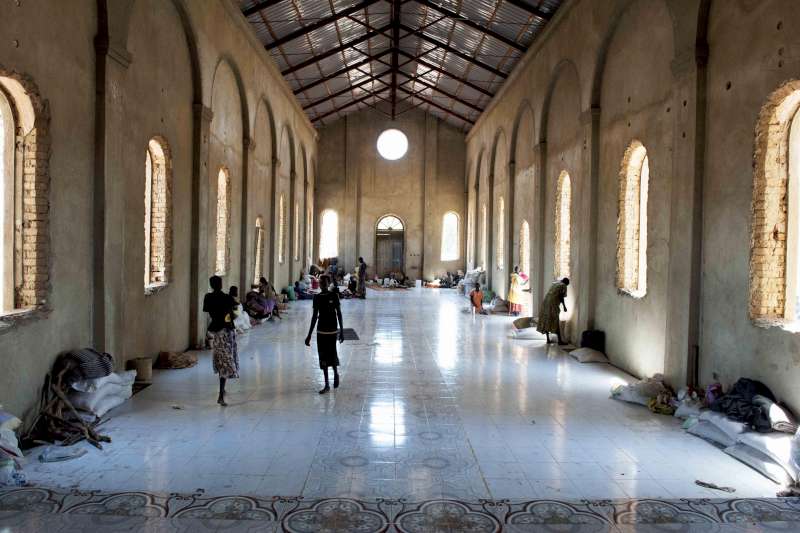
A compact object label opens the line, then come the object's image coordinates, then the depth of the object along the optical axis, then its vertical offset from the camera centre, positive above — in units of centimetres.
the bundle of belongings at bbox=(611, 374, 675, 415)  807 -188
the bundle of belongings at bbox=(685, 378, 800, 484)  568 -176
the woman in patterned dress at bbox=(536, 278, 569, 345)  1303 -111
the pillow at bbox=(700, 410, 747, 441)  635 -179
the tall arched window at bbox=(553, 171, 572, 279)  1471 +80
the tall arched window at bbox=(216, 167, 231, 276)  1441 +82
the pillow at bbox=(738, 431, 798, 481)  560 -181
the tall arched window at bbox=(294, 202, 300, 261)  2484 +100
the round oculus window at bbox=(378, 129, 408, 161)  3203 +600
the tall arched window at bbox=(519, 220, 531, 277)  1889 +32
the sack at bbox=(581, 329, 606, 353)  1185 -160
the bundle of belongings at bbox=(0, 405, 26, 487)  523 -183
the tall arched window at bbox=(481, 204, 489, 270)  2505 +106
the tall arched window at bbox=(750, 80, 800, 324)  686 +51
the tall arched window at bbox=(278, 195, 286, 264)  2175 +87
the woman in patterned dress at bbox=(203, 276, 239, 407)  793 -104
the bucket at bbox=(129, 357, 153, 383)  918 -177
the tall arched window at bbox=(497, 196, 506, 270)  2186 +91
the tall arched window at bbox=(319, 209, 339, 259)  3209 +119
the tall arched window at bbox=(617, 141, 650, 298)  1077 +69
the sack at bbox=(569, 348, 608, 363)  1150 -187
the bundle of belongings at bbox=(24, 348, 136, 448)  646 -172
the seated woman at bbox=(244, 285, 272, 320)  1600 -136
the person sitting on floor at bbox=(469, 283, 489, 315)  1994 -142
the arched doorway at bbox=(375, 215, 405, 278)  3231 +58
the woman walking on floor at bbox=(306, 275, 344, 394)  881 -101
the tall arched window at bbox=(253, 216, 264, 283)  1784 +2
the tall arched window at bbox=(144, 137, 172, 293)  1044 +69
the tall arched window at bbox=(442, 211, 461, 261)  3247 +84
